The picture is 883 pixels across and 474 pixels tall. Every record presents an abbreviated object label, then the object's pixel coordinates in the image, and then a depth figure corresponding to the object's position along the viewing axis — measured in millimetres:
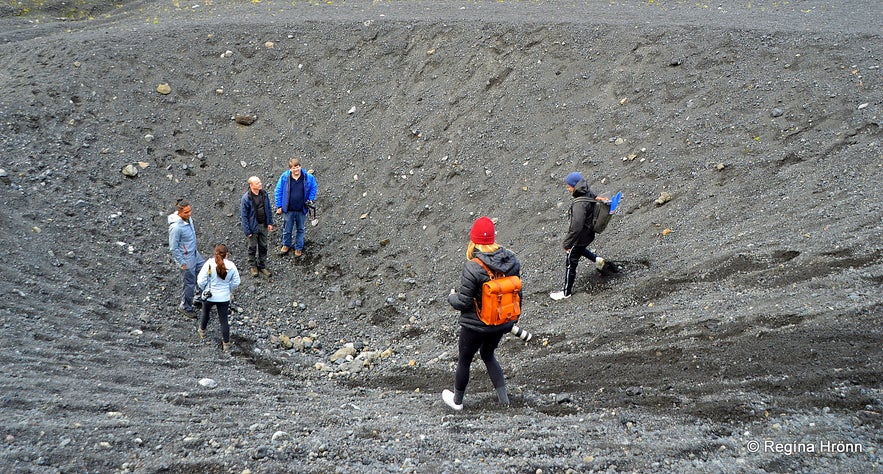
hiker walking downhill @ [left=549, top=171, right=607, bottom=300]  8836
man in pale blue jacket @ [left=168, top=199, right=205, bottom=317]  9570
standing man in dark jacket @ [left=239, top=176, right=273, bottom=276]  11383
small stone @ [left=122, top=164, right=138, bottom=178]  13227
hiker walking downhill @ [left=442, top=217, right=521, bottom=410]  6066
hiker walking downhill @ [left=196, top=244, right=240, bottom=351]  8836
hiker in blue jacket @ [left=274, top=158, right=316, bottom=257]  11883
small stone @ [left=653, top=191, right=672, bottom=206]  10953
